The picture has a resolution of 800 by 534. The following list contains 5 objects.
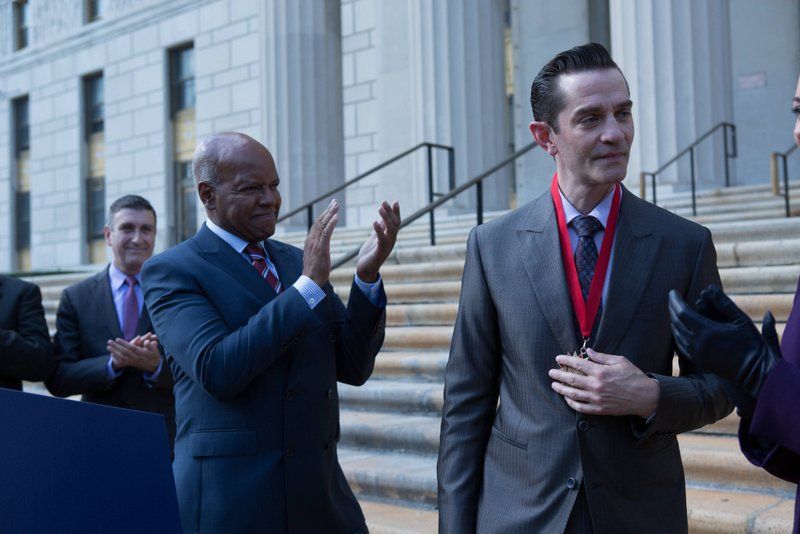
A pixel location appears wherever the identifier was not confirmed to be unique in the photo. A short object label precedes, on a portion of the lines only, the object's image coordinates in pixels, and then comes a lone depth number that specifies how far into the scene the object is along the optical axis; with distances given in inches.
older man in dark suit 102.6
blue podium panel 70.9
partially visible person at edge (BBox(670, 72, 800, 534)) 75.2
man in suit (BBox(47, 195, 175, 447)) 159.0
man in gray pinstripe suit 89.9
